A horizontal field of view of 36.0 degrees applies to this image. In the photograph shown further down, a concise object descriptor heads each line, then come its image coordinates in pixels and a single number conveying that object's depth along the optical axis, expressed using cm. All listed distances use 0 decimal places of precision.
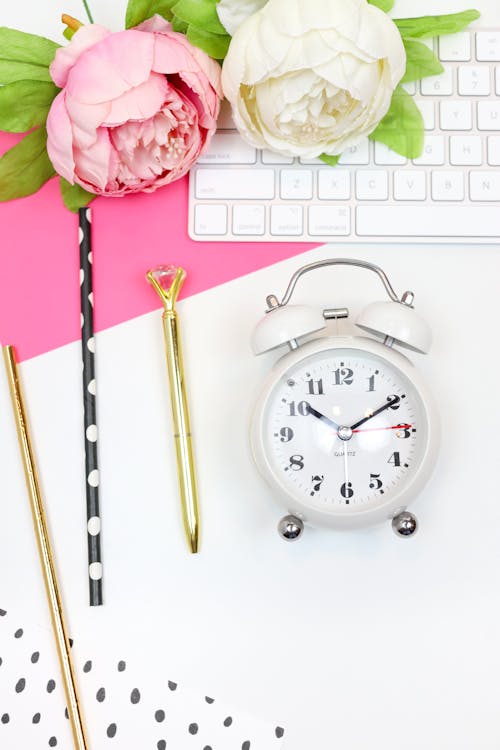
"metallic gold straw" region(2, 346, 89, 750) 76
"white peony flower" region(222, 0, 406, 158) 70
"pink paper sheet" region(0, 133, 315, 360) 82
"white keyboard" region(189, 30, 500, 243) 81
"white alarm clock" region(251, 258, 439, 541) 71
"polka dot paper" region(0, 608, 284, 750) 76
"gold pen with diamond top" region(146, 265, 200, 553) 77
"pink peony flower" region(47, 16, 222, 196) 71
